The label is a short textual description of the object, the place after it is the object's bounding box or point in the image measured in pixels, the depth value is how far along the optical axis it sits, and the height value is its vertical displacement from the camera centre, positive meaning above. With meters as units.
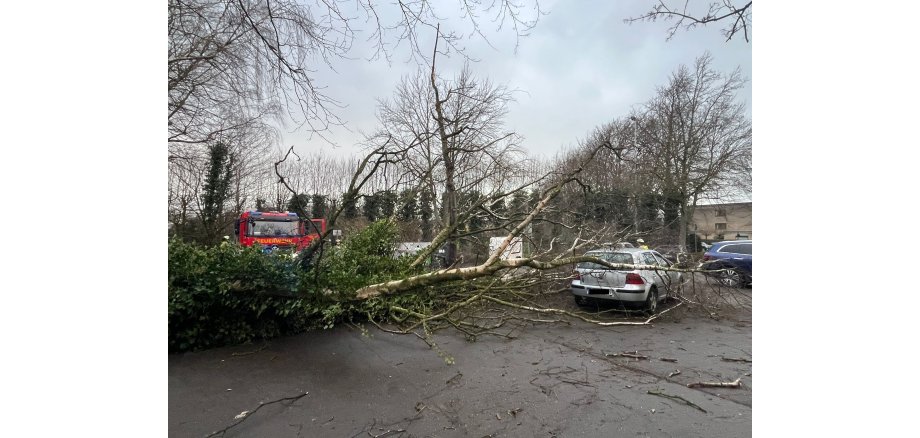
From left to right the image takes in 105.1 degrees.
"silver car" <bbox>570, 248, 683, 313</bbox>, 5.91 -1.17
